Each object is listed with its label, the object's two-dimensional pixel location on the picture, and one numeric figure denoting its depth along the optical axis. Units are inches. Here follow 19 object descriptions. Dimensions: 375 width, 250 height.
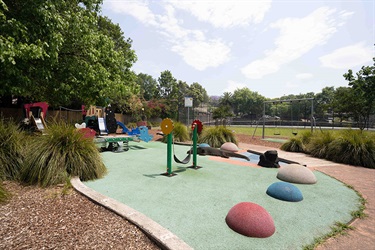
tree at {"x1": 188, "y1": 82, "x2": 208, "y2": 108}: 2910.9
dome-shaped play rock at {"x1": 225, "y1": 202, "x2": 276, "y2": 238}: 101.5
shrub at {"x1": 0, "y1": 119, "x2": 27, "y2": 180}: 171.5
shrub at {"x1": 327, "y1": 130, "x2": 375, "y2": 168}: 285.7
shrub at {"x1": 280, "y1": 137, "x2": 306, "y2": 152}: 389.5
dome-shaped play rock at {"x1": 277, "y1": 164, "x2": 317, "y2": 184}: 191.2
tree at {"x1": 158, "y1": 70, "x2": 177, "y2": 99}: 2401.2
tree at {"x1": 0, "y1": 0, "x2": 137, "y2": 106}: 183.2
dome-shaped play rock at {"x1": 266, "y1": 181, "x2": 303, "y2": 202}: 145.5
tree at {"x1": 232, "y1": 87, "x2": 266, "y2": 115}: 3501.5
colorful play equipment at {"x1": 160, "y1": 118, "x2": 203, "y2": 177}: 204.3
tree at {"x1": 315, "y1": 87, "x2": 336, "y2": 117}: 3080.7
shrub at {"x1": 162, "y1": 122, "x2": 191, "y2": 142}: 489.1
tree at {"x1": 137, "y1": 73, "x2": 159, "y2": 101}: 3742.6
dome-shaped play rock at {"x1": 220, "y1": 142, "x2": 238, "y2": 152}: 365.7
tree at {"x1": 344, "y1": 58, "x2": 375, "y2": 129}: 639.1
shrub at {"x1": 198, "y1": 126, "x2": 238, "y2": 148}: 417.7
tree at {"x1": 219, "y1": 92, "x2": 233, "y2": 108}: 3036.4
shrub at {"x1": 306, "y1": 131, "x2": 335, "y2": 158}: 334.7
